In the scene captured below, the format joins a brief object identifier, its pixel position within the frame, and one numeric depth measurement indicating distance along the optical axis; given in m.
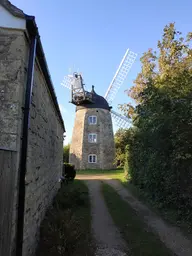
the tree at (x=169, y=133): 6.18
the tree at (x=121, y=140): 13.75
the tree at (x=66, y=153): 37.91
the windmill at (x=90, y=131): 27.92
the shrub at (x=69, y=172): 15.34
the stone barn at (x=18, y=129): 2.72
